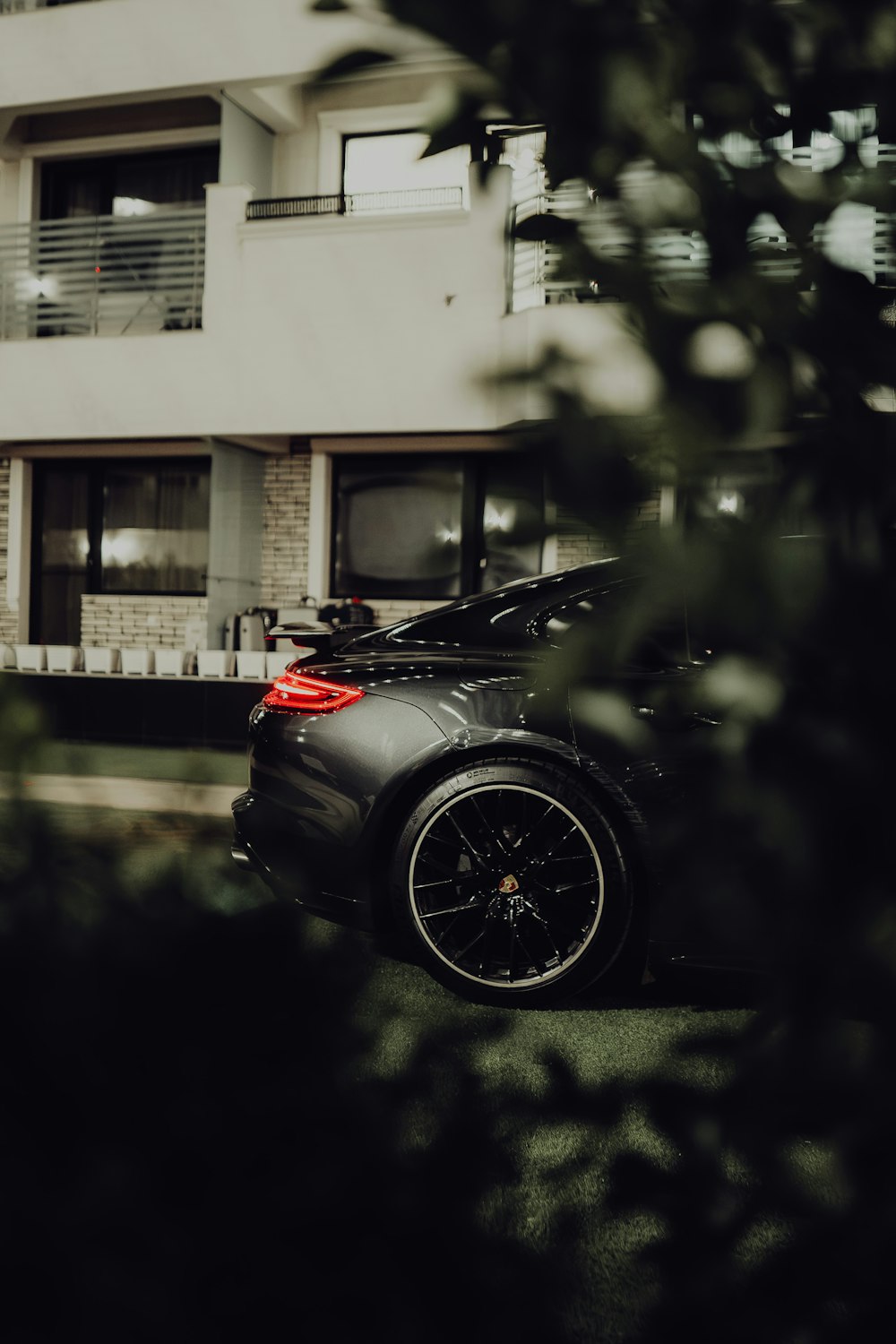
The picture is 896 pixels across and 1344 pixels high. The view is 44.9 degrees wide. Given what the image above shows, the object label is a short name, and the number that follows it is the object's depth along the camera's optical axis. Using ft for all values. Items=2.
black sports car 10.89
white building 33.96
